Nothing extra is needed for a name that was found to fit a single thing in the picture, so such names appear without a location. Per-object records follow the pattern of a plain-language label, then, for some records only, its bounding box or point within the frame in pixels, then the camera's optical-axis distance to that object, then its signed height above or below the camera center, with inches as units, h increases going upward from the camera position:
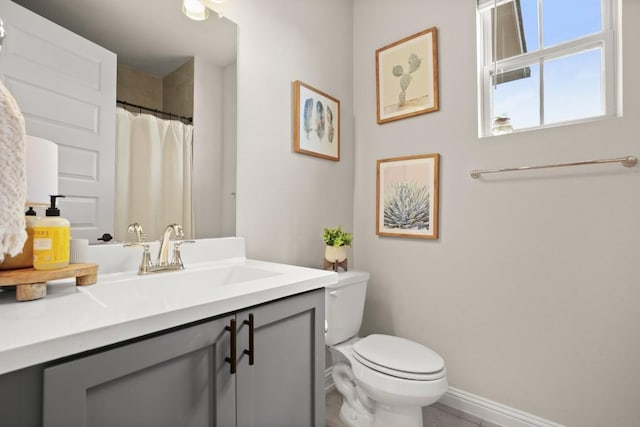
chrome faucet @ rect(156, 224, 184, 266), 45.4 -4.3
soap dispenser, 29.3 -2.6
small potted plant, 70.2 -5.9
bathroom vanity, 20.5 -11.3
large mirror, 41.8 +25.8
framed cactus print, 73.5 +34.8
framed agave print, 72.7 +5.3
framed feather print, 70.1 +22.7
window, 58.6 +32.1
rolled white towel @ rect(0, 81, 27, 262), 23.9 +3.0
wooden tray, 26.8 -5.6
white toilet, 50.4 -26.1
